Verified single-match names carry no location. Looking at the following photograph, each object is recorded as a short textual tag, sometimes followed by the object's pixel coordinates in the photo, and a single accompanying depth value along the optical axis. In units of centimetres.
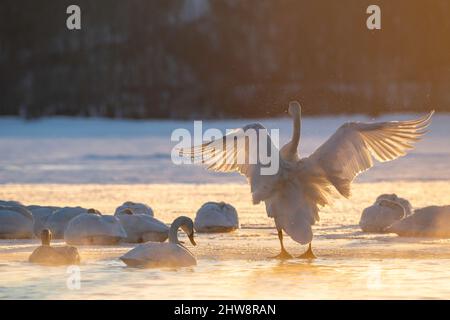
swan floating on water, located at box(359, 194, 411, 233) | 1553
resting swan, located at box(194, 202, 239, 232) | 1561
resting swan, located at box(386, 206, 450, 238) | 1499
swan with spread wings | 1347
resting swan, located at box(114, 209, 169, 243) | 1422
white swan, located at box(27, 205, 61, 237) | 1512
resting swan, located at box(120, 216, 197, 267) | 1205
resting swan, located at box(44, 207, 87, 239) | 1483
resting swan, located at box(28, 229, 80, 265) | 1230
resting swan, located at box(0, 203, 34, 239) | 1475
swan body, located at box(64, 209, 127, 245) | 1394
